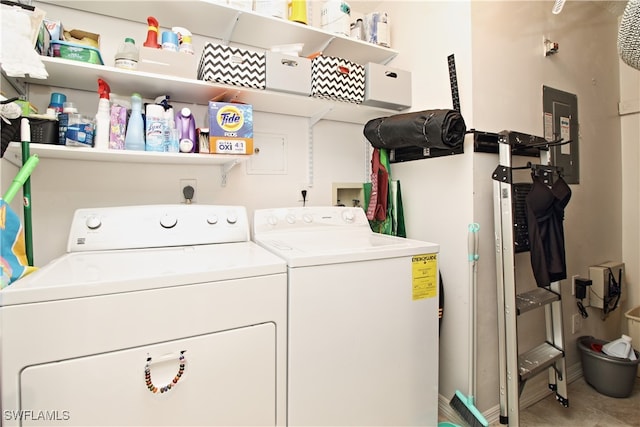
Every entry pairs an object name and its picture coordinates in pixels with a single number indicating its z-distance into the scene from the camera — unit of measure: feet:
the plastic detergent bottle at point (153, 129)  4.52
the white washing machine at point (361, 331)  3.74
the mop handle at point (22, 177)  3.35
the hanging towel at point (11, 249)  2.91
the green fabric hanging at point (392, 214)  6.49
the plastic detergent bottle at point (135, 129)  4.47
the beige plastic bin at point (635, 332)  7.03
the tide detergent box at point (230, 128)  4.77
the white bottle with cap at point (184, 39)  4.74
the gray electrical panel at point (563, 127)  6.45
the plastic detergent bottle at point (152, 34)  4.54
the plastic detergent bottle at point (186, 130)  4.74
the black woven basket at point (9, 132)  3.59
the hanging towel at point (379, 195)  6.35
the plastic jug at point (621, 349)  6.50
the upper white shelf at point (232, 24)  4.85
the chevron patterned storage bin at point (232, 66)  4.74
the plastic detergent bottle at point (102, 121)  4.26
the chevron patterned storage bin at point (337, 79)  5.45
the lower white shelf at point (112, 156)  3.97
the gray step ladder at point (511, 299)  4.87
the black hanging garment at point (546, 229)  5.14
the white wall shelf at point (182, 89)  4.21
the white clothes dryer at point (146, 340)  2.63
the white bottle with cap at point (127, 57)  4.40
